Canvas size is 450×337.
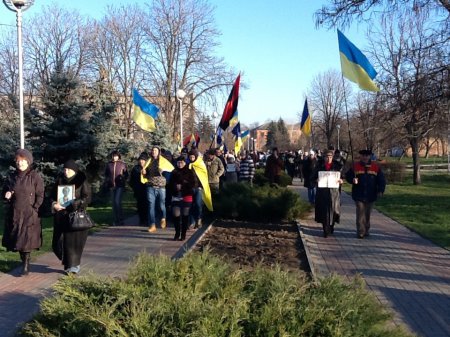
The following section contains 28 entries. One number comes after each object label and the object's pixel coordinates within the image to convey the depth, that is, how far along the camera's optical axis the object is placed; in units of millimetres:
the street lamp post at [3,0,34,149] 11946
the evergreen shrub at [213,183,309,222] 13453
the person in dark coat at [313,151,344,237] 11711
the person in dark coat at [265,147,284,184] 19781
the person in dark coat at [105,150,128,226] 12961
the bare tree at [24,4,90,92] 41656
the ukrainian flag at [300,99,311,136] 22625
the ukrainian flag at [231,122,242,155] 28700
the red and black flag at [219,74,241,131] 15656
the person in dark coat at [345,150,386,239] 11539
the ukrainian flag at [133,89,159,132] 16469
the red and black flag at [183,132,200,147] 28066
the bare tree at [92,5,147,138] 41125
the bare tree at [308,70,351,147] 63375
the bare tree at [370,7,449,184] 16172
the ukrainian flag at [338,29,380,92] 11633
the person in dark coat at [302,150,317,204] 17983
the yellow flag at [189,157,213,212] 11539
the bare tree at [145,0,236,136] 40625
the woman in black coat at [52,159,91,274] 7703
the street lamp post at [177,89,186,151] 21933
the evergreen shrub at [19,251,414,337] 3484
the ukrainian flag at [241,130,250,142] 41697
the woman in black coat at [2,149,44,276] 7738
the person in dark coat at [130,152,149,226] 13273
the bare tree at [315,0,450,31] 16344
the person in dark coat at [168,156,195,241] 10844
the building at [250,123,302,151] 124150
